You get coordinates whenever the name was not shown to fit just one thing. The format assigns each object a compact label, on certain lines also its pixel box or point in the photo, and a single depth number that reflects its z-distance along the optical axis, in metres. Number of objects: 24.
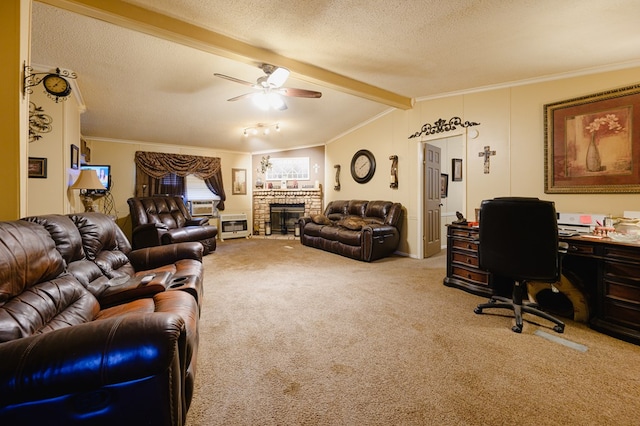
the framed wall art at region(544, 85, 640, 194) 2.76
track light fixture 5.53
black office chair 2.08
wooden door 4.75
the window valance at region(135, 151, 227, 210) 6.26
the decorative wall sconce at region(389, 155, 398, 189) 5.09
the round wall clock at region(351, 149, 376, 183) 5.72
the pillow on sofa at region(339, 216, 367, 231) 4.87
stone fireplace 7.20
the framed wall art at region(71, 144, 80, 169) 3.65
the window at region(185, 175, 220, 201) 6.95
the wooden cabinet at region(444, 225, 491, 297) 3.03
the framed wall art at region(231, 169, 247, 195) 7.58
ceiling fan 3.01
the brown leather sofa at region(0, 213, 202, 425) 0.86
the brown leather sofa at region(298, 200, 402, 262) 4.57
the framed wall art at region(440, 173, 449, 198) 5.79
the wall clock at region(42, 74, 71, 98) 2.35
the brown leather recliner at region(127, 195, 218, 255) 4.70
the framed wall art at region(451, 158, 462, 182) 5.98
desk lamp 3.53
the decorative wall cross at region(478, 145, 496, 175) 3.81
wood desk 2.03
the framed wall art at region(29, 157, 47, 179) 2.99
